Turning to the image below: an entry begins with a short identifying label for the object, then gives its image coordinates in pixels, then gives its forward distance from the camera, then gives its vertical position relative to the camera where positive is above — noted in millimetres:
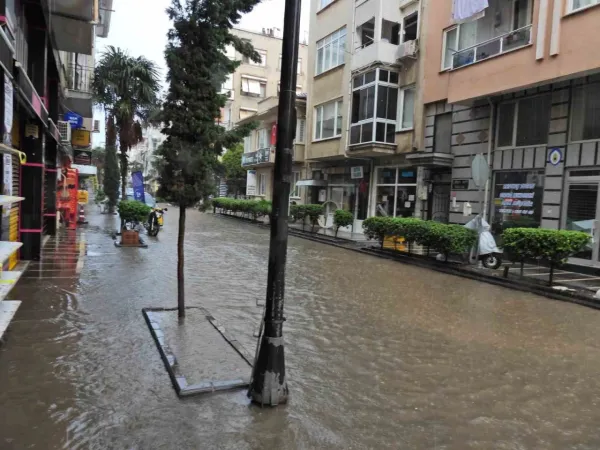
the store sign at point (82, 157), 26356 +1392
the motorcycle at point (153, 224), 17094 -1361
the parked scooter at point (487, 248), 12242 -1141
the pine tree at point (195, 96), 5750 +1128
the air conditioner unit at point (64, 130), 14657 +1608
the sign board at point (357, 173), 21922 +1125
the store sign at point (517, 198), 13961 +219
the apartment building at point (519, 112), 12070 +2857
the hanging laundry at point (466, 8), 13664 +5735
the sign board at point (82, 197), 24828 -791
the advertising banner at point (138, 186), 15773 -31
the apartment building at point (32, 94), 6618 +1426
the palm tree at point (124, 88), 21141 +4323
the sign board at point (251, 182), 37156 +686
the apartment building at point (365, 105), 19266 +4106
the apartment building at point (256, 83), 37562 +11042
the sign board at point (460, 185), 16031 +602
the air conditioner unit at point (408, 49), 18609 +5927
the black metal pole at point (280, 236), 3881 -358
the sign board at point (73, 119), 16981 +2272
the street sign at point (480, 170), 11836 +849
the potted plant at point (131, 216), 13688 -957
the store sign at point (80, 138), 21281 +2009
